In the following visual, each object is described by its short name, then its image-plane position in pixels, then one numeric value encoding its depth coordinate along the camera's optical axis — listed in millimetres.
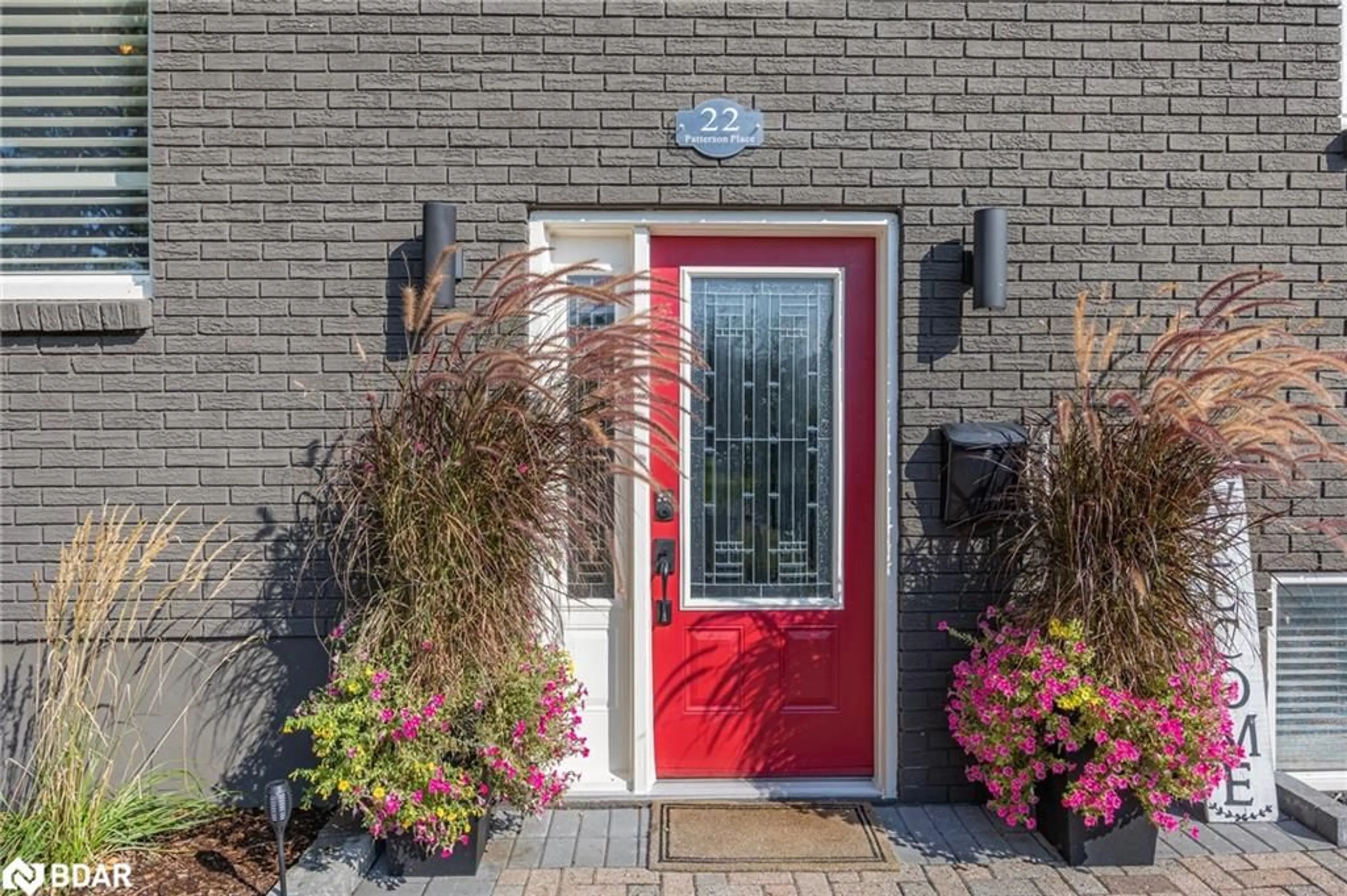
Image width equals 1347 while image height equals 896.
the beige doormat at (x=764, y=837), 3000
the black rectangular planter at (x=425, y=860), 2887
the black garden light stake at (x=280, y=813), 2551
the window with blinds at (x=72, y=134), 3451
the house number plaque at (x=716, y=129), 3404
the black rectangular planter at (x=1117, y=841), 2928
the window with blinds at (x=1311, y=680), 3557
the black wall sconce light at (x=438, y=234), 3281
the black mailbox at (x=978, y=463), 3236
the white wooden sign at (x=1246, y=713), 3193
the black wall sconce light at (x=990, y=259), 3318
